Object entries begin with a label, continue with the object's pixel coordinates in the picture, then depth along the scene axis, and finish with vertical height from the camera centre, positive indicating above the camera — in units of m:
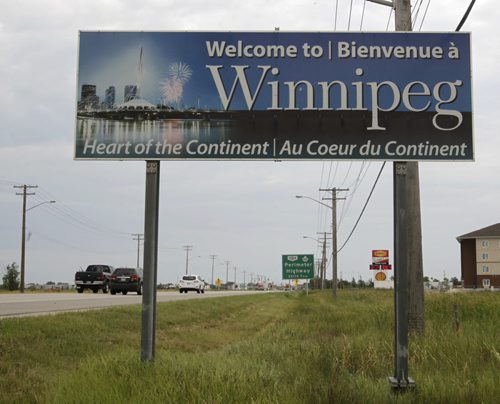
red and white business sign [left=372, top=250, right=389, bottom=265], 65.50 +1.74
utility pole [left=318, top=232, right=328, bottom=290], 89.62 +0.84
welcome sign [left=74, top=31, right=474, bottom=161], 7.59 +2.15
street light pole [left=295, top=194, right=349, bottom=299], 46.56 +2.51
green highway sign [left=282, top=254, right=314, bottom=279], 61.94 +0.58
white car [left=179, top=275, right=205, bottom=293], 55.59 -1.15
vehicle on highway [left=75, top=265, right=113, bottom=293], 40.72 -0.61
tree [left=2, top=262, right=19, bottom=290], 73.06 -1.23
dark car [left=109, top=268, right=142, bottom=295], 38.34 -0.73
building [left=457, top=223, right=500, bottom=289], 86.19 +2.29
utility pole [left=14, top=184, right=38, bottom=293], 48.36 +1.97
